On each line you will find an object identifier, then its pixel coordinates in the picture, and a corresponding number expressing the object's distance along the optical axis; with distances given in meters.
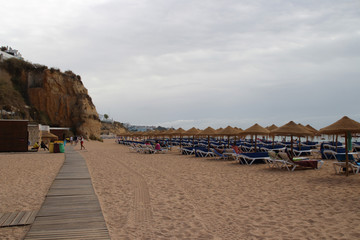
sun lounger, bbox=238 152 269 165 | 12.56
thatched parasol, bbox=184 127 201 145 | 20.75
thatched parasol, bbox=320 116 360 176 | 8.71
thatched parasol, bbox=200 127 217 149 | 18.46
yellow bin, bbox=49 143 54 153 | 20.16
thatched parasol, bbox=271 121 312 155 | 11.50
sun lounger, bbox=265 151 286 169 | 11.18
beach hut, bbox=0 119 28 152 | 20.09
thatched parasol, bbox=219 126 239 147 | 16.72
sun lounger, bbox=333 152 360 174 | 9.16
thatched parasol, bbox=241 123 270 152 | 14.71
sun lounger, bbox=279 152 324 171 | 10.43
